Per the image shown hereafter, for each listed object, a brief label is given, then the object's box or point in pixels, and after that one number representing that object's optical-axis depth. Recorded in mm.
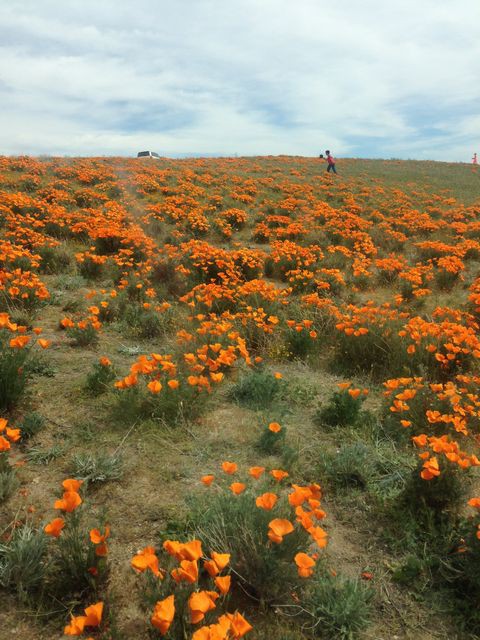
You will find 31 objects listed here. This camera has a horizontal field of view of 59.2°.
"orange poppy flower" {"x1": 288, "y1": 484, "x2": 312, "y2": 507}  2336
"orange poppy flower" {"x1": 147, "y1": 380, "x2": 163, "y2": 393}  3500
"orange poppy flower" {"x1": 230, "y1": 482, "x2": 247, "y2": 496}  2410
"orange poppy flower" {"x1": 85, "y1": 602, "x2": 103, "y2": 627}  1814
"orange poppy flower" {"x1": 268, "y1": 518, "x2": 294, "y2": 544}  2158
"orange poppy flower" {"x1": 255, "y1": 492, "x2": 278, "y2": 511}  2317
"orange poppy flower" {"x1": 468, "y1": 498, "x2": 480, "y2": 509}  2419
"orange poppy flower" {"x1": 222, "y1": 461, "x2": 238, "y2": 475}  2588
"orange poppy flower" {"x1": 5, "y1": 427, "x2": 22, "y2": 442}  2777
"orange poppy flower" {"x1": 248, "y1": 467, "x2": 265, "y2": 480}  2549
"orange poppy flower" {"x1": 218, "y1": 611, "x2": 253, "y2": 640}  1735
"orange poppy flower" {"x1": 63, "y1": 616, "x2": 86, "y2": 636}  1737
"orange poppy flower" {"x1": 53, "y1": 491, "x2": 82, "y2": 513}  2168
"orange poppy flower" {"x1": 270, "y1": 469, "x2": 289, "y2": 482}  2541
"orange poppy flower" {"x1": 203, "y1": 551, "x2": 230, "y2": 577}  1972
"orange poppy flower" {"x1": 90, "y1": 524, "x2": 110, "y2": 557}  2107
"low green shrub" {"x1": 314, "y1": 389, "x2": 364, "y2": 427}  3910
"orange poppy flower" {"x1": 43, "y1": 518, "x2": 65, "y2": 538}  2090
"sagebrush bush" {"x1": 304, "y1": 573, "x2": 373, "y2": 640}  2180
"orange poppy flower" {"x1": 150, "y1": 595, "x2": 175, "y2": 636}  1683
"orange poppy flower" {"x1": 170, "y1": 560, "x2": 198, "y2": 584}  1916
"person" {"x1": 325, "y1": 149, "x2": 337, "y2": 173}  25192
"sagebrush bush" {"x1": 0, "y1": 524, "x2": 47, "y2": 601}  2229
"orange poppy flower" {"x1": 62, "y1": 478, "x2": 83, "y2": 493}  2240
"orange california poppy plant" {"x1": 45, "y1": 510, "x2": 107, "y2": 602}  2230
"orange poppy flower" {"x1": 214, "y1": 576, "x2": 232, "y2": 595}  1929
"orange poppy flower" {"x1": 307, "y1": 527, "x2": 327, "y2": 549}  2195
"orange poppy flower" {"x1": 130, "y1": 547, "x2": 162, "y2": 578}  1928
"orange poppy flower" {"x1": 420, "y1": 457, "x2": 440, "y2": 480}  2733
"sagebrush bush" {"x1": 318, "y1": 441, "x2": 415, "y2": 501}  3174
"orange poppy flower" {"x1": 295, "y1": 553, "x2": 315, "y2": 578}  2115
